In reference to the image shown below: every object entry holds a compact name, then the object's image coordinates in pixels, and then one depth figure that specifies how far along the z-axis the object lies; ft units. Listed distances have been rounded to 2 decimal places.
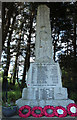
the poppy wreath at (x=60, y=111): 13.34
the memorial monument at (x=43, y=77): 15.23
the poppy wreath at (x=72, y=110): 13.70
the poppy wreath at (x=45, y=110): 13.32
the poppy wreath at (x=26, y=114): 13.30
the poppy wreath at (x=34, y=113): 13.34
